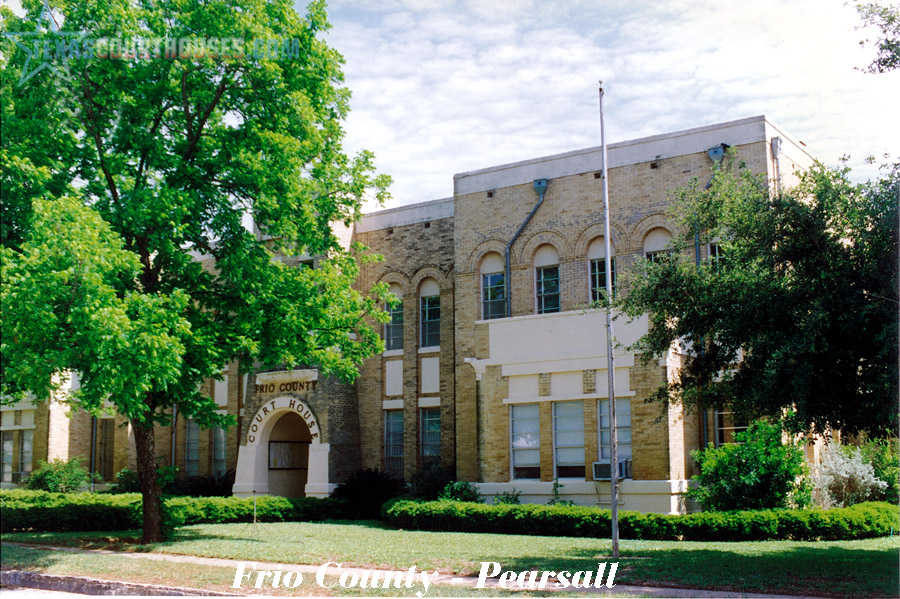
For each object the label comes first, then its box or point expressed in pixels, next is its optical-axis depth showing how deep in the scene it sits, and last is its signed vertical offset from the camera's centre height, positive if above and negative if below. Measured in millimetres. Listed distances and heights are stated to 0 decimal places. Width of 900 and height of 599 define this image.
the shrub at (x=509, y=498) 23609 -2253
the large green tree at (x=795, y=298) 13031 +1803
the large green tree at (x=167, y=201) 14672 +4240
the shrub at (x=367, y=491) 27203 -2378
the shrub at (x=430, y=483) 25562 -2007
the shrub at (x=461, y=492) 24500 -2175
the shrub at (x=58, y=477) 33062 -2221
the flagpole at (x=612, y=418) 15266 -114
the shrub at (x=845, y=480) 21391 -1712
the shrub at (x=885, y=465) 21766 -1410
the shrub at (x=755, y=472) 20016 -1401
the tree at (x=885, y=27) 13391 +5774
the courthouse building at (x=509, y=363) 23203 +1446
